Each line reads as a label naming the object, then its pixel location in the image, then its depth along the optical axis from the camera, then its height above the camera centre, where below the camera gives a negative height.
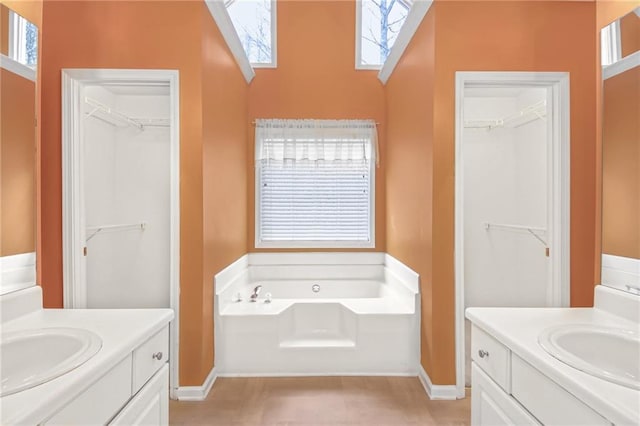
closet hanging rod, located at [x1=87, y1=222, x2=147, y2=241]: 2.57 -0.15
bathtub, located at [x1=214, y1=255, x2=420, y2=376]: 2.63 -1.02
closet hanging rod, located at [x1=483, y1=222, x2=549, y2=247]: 2.45 -0.13
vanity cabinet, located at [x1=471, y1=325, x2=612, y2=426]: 0.91 -0.57
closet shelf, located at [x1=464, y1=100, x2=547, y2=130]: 2.69 +0.79
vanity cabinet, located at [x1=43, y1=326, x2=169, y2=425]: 0.94 -0.57
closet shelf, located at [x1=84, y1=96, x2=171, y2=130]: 2.70 +0.75
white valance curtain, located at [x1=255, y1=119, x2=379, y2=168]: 3.63 +0.74
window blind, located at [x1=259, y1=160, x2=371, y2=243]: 3.73 +0.09
